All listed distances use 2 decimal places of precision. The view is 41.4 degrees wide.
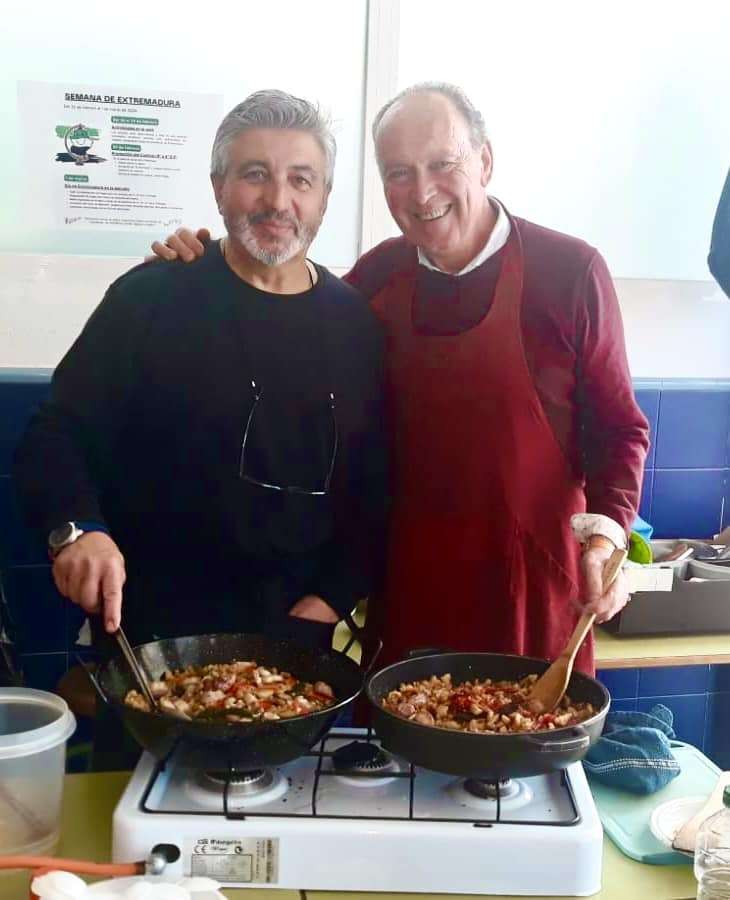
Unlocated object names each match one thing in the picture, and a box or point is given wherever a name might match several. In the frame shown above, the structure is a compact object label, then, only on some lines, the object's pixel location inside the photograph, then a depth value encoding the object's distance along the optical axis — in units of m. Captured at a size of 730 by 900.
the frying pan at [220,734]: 1.16
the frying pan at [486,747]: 1.15
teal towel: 1.53
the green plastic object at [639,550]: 2.46
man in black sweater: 1.77
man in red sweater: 1.83
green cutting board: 1.30
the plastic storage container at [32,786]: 1.26
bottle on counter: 1.17
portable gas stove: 1.18
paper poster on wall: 2.09
